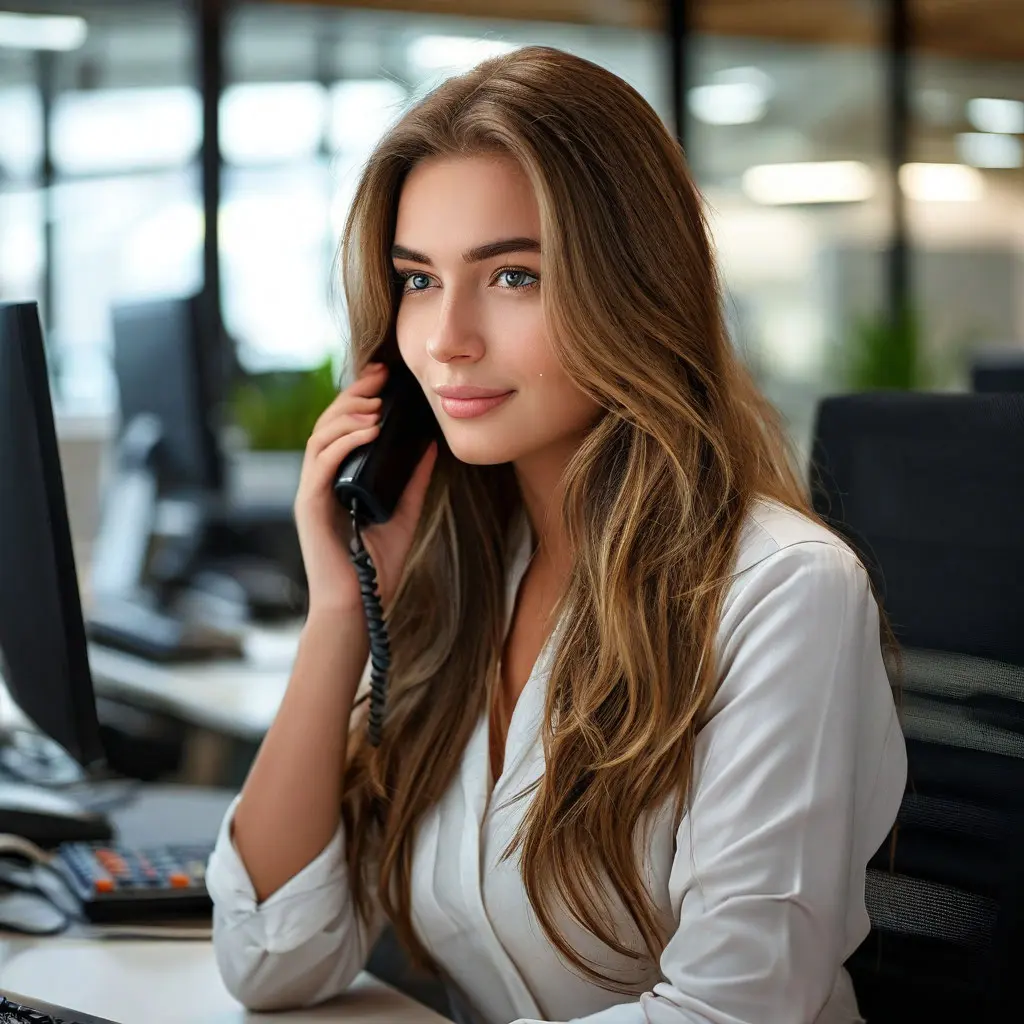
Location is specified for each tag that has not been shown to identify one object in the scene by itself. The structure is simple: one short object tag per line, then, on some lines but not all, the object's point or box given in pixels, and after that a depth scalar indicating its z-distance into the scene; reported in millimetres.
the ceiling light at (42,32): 6078
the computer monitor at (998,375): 1819
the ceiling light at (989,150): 6695
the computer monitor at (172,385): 2572
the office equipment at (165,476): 2598
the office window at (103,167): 6164
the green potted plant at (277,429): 5008
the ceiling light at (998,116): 6684
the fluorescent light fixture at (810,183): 6785
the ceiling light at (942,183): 6773
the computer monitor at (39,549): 1273
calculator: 1426
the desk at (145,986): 1220
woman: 1045
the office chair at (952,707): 1236
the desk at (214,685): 2105
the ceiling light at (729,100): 6781
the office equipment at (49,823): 1660
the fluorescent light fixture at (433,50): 6508
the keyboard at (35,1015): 1039
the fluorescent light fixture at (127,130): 6227
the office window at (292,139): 6293
